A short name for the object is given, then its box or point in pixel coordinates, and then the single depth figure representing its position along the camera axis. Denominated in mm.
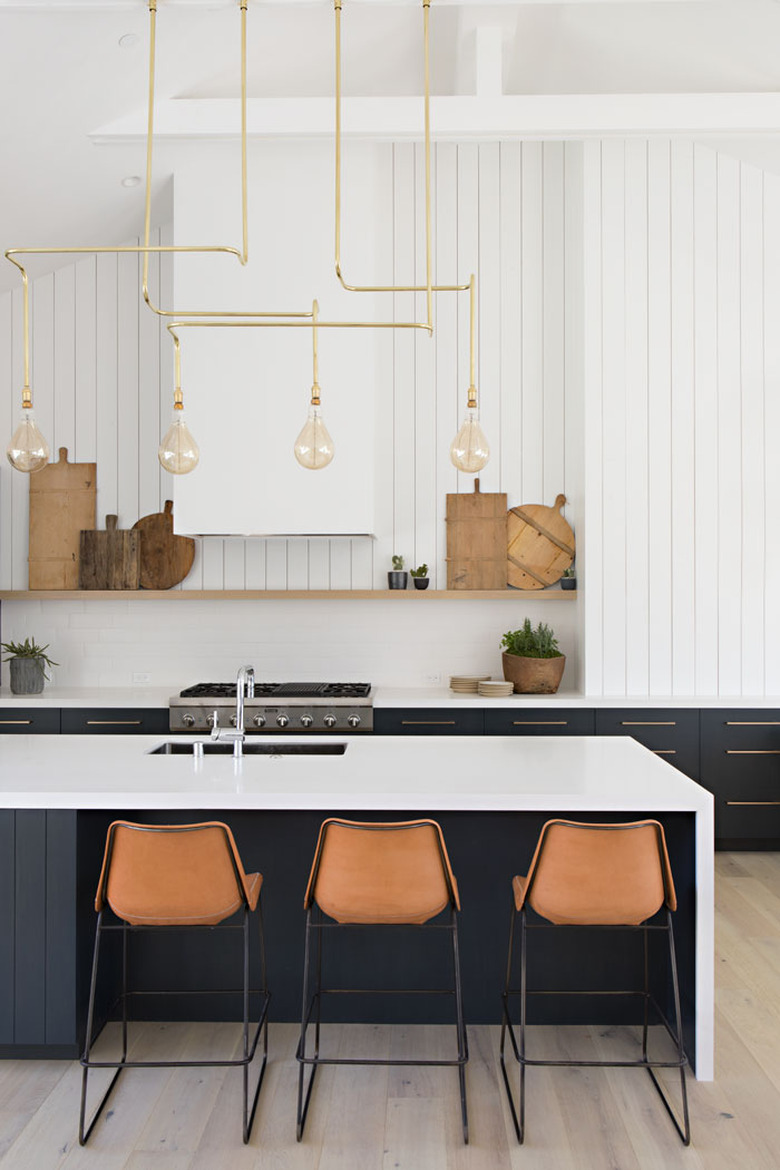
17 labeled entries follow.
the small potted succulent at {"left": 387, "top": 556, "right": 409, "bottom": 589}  5355
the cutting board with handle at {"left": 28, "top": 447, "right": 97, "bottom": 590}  5492
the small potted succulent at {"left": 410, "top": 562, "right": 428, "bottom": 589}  5328
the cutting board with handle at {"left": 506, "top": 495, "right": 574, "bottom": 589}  5410
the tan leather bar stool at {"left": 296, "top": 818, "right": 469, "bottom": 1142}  2408
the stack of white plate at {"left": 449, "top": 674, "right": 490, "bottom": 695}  5137
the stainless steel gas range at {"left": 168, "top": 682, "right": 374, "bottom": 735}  4730
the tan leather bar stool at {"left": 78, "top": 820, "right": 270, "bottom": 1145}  2412
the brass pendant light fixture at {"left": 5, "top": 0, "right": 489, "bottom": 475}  2771
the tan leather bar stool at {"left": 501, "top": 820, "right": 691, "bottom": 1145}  2404
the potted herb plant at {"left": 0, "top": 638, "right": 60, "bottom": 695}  5156
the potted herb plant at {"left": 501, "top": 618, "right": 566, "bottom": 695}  5062
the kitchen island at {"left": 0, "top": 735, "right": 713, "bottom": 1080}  2543
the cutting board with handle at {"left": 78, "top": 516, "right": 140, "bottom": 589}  5480
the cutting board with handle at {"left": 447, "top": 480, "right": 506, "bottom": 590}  5449
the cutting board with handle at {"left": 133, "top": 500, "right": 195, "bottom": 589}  5445
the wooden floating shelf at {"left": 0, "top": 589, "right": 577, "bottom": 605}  5328
